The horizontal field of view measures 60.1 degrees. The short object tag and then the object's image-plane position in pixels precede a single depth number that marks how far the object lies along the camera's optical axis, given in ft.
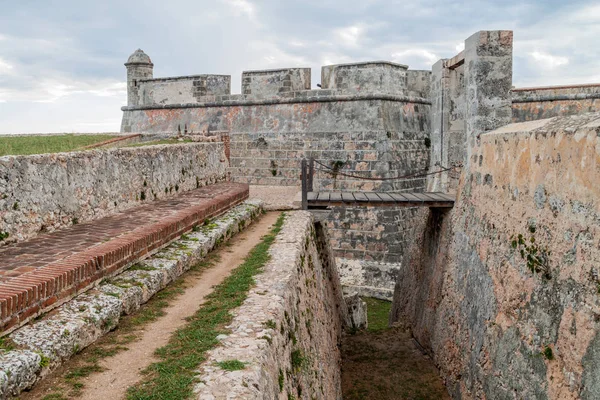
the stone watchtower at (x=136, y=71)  58.75
